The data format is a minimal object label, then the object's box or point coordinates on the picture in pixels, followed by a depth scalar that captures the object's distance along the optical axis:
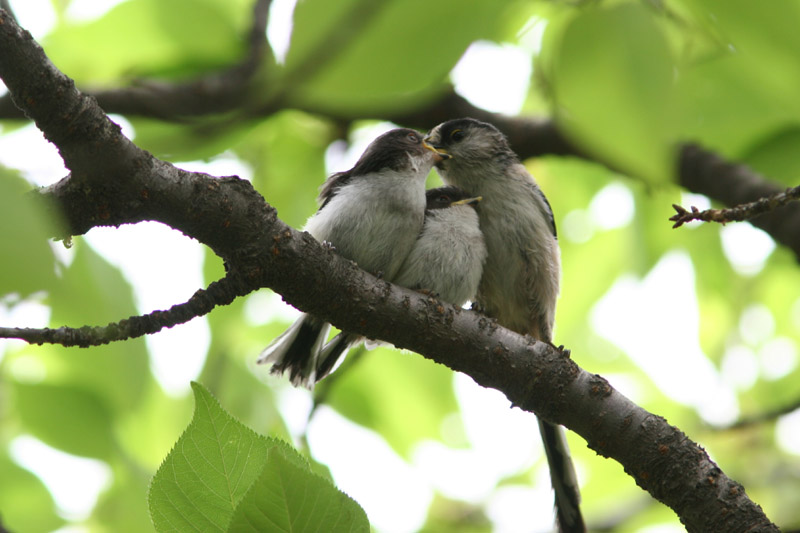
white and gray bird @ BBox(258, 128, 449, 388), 8.24
